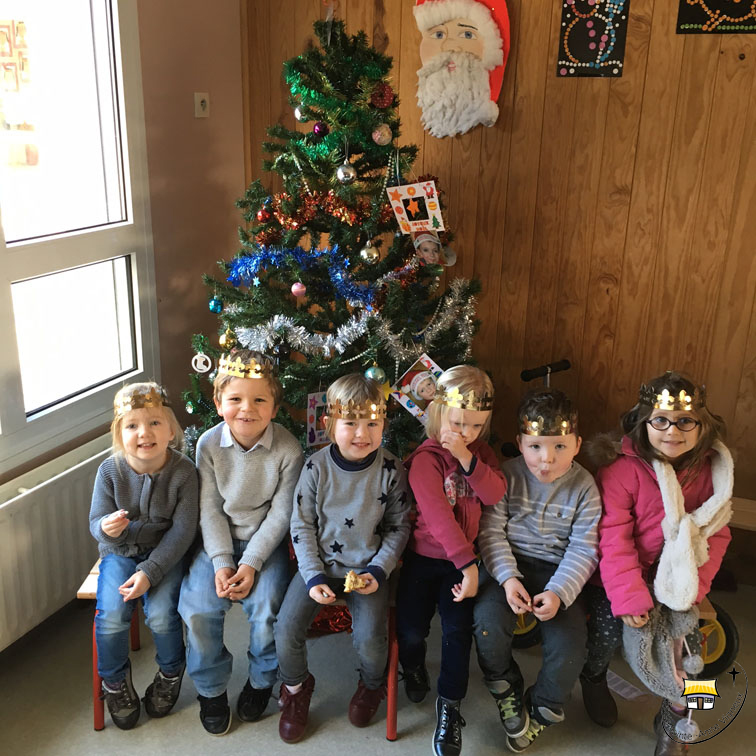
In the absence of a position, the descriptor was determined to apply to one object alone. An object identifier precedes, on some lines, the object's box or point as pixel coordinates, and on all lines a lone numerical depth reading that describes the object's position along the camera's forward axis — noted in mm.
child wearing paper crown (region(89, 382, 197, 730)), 2008
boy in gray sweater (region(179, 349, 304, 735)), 2018
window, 2203
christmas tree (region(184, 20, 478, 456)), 2225
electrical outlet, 2834
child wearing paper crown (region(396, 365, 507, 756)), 2008
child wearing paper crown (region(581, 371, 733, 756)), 2000
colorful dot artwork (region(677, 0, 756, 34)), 2367
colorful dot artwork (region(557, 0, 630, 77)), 2500
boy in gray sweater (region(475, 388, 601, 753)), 1990
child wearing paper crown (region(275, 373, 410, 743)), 1994
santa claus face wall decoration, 2602
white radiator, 2133
